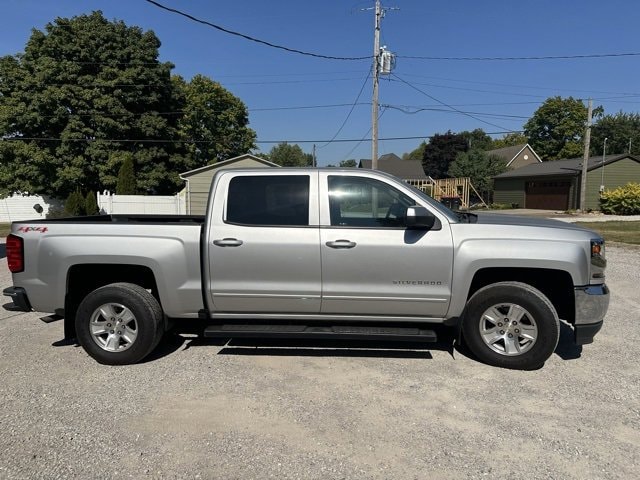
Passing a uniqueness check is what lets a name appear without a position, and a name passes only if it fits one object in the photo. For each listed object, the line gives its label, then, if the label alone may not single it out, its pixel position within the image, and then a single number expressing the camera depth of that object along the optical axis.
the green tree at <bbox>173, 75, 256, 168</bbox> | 47.16
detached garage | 32.22
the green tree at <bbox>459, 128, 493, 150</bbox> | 85.62
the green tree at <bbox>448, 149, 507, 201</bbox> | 43.84
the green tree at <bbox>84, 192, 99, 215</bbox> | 22.59
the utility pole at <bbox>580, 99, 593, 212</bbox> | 28.76
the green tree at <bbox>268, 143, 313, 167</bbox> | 99.76
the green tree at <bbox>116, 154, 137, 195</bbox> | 25.55
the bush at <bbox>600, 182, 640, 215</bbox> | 28.55
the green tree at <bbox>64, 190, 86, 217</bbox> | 22.41
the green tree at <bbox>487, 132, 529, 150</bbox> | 88.00
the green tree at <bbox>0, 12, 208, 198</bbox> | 26.47
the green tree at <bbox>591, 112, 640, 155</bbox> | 67.56
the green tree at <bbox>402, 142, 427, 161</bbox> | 111.68
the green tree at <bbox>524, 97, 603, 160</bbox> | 62.03
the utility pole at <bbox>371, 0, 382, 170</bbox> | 20.25
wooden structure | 31.51
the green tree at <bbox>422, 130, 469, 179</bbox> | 64.25
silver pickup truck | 4.08
